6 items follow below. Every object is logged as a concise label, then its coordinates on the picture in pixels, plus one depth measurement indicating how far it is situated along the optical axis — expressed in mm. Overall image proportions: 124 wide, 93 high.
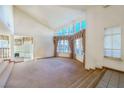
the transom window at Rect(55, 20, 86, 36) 4474
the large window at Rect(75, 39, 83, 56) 4552
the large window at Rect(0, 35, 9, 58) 4095
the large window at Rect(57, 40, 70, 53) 5675
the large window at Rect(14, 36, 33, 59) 5491
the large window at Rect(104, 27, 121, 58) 2418
